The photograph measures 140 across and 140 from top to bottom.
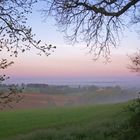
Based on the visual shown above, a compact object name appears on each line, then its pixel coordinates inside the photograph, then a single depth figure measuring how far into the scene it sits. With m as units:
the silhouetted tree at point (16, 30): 4.95
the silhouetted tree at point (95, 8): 6.51
